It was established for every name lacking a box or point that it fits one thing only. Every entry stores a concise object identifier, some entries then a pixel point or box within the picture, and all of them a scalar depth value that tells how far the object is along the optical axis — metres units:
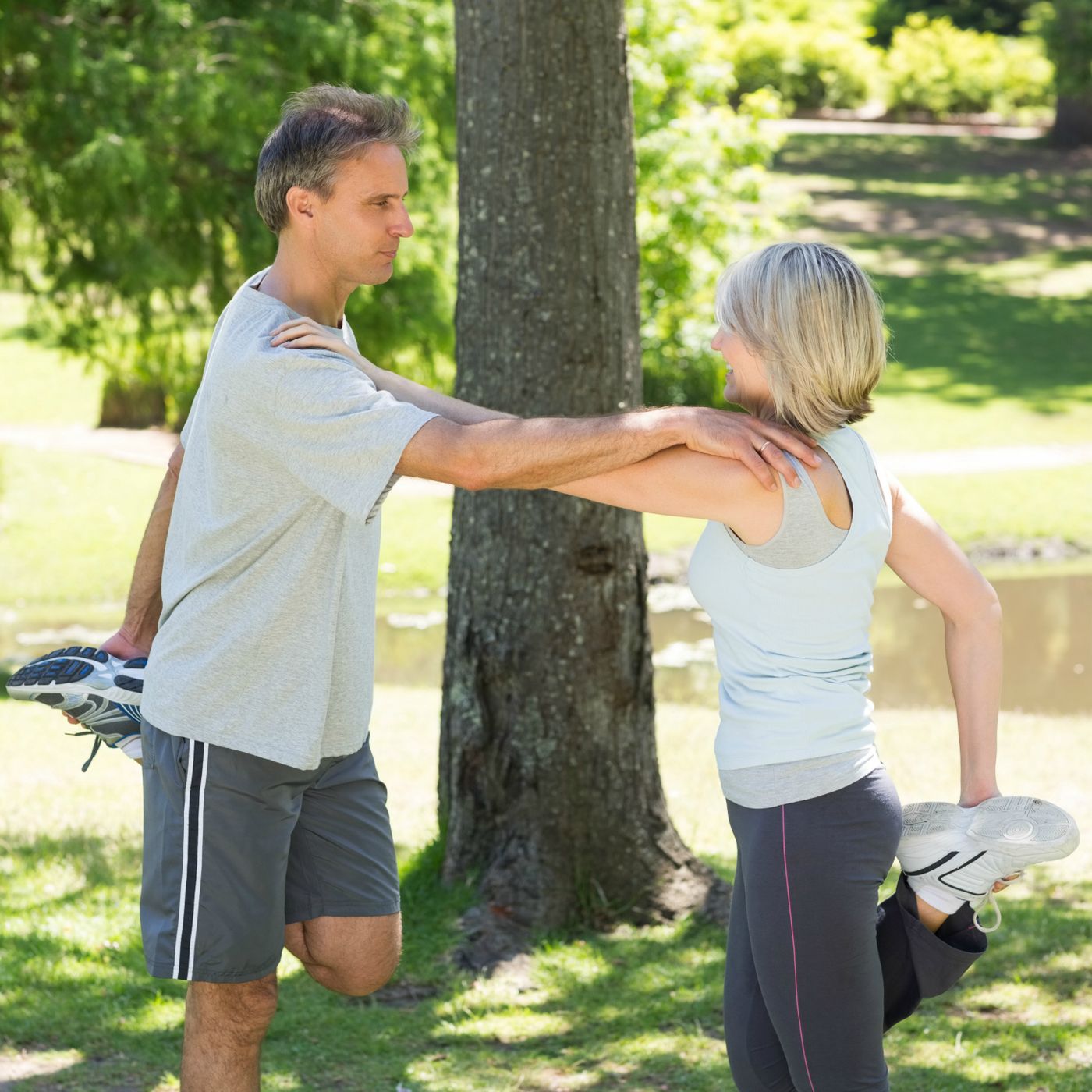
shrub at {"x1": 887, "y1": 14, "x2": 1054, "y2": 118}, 38.22
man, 2.73
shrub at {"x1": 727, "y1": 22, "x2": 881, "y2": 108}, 36.81
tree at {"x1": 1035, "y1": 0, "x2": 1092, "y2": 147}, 25.80
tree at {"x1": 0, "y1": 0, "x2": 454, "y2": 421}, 10.63
